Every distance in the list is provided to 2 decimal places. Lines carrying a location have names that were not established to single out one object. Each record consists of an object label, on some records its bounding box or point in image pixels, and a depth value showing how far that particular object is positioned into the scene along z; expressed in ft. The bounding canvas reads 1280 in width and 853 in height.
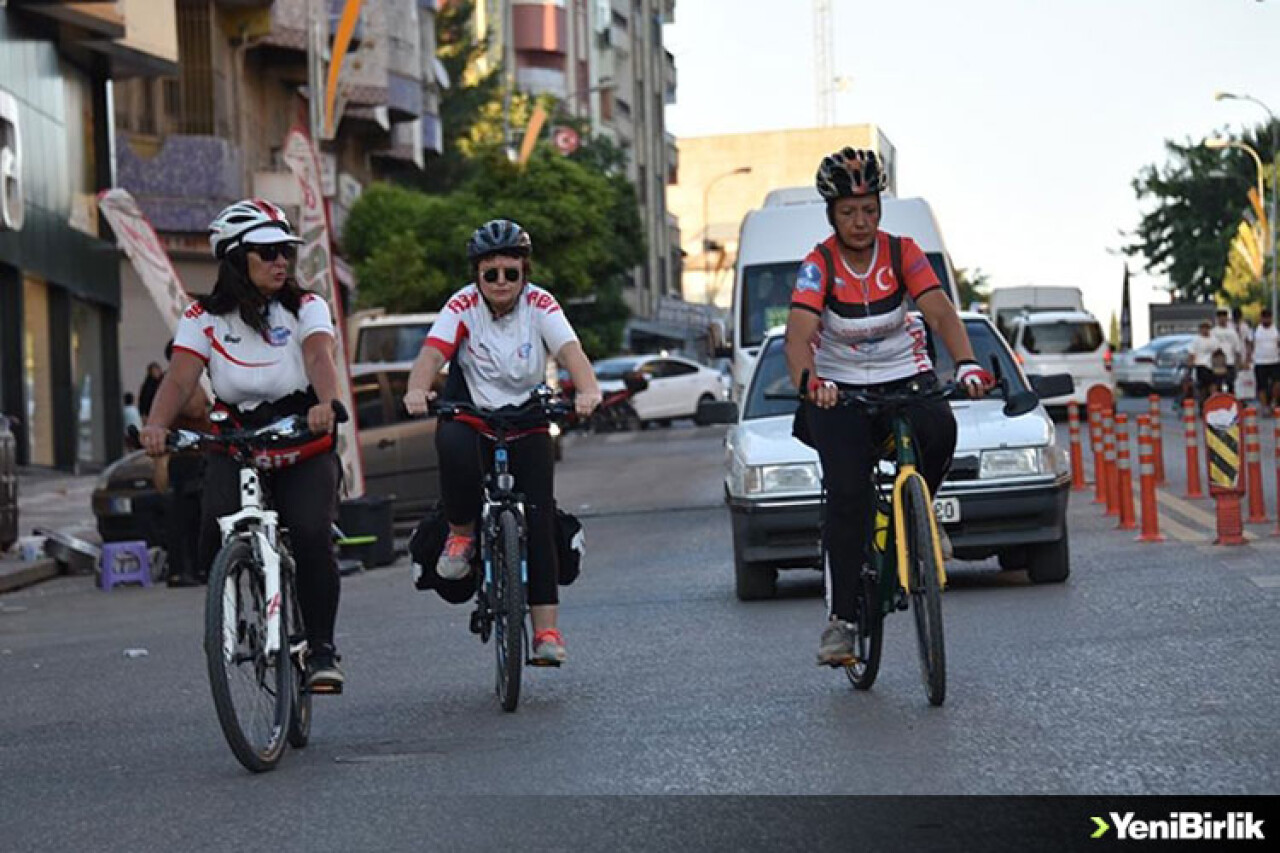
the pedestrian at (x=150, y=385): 112.47
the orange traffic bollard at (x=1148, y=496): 60.13
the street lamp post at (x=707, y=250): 454.60
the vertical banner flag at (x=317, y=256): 72.84
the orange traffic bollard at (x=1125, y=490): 65.21
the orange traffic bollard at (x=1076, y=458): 83.83
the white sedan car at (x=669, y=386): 179.11
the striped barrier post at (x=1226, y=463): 55.57
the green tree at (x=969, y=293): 566.31
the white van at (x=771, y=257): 87.86
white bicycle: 27.55
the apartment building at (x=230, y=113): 158.71
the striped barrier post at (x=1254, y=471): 63.72
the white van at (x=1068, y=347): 146.30
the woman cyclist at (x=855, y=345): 31.35
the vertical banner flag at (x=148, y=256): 70.85
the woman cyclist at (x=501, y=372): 33.09
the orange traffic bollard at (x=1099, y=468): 75.60
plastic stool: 68.59
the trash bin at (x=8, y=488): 73.51
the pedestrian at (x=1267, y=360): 142.61
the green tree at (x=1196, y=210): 368.89
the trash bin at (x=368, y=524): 69.87
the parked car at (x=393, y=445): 81.30
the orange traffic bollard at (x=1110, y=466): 69.49
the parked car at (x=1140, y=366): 203.82
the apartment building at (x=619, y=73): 324.80
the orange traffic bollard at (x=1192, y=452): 71.05
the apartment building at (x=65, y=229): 127.95
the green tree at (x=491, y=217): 172.04
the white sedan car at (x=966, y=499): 47.24
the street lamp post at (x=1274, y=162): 244.42
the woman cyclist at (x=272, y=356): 29.84
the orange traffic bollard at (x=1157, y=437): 71.20
